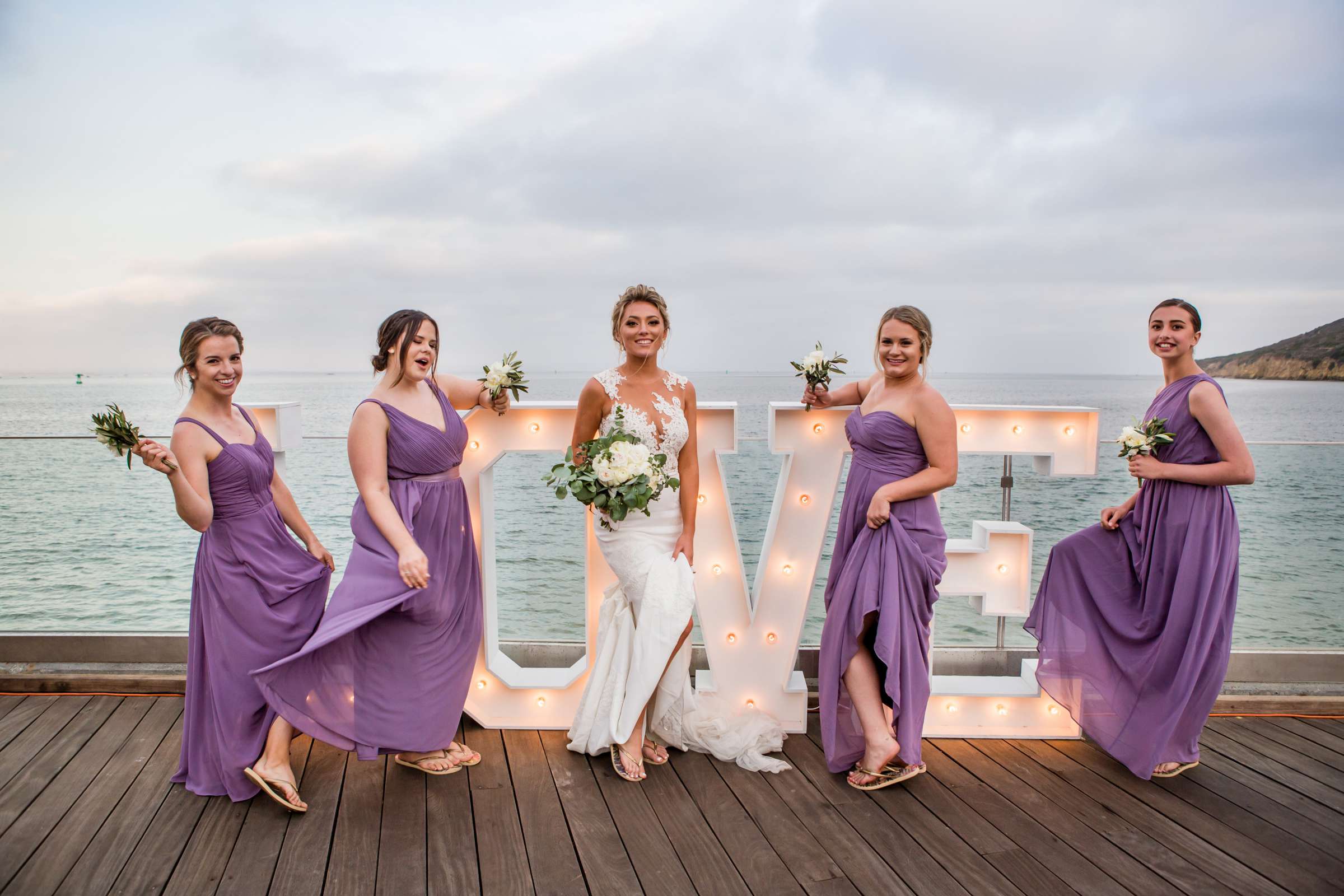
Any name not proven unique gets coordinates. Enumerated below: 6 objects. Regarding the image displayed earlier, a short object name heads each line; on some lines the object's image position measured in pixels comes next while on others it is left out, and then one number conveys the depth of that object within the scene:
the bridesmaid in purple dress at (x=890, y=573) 3.00
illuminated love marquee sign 3.44
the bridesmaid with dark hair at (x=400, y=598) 2.82
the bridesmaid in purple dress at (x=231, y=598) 2.82
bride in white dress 3.07
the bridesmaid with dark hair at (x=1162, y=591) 2.98
